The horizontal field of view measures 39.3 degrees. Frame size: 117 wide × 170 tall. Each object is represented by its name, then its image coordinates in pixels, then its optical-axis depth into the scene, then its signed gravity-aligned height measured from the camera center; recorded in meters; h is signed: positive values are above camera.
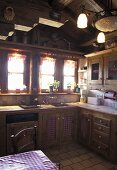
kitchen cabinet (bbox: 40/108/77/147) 3.47 -0.98
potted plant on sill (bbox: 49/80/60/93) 4.16 -0.10
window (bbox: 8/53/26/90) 3.81 +0.25
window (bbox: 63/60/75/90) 4.52 +0.25
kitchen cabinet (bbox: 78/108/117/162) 2.96 -1.00
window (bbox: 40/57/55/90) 4.16 +0.26
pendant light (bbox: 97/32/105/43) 2.33 +0.64
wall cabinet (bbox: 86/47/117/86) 3.56 +0.34
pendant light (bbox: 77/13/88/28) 1.90 +0.72
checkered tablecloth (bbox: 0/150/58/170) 1.31 -0.68
